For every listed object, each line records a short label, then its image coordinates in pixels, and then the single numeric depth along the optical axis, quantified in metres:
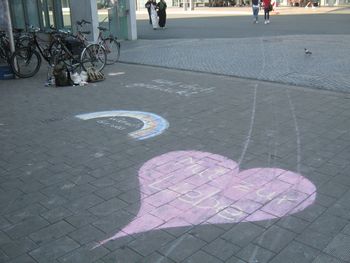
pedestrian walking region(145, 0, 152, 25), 22.94
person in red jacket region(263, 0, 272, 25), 23.47
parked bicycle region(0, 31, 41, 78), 10.04
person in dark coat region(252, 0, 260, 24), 24.03
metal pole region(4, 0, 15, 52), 9.67
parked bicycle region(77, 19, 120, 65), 11.26
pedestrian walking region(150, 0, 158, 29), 22.30
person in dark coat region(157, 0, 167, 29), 22.25
